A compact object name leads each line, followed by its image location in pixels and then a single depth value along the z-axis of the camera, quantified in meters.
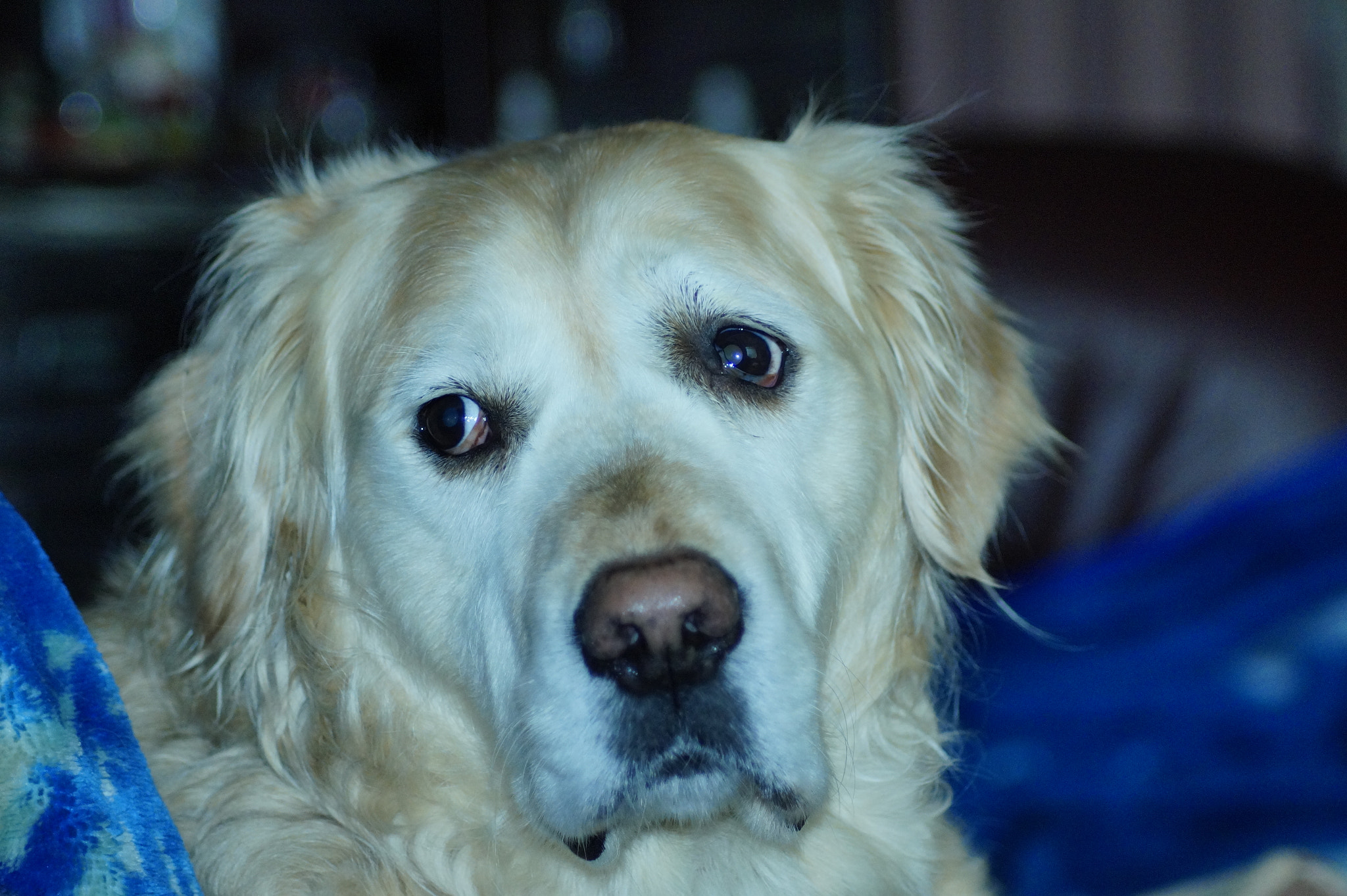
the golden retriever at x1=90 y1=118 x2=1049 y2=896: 1.22
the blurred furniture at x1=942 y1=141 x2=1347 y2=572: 2.91
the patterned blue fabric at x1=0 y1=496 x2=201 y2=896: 0.85
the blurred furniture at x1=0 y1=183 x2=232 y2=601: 3.63
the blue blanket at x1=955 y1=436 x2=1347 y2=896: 2.04
